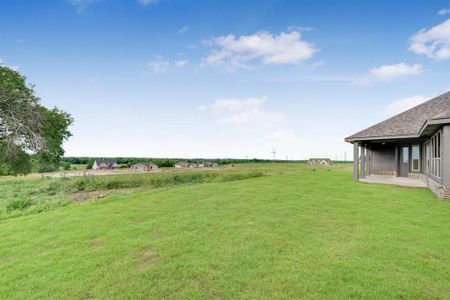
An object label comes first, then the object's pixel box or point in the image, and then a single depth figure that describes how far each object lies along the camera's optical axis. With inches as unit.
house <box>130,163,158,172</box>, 3034.0
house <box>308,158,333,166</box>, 3838.6
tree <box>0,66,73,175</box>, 578.6
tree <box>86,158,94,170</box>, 3175.4
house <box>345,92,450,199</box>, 349.1
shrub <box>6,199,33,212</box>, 480.8
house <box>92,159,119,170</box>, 3071.4
